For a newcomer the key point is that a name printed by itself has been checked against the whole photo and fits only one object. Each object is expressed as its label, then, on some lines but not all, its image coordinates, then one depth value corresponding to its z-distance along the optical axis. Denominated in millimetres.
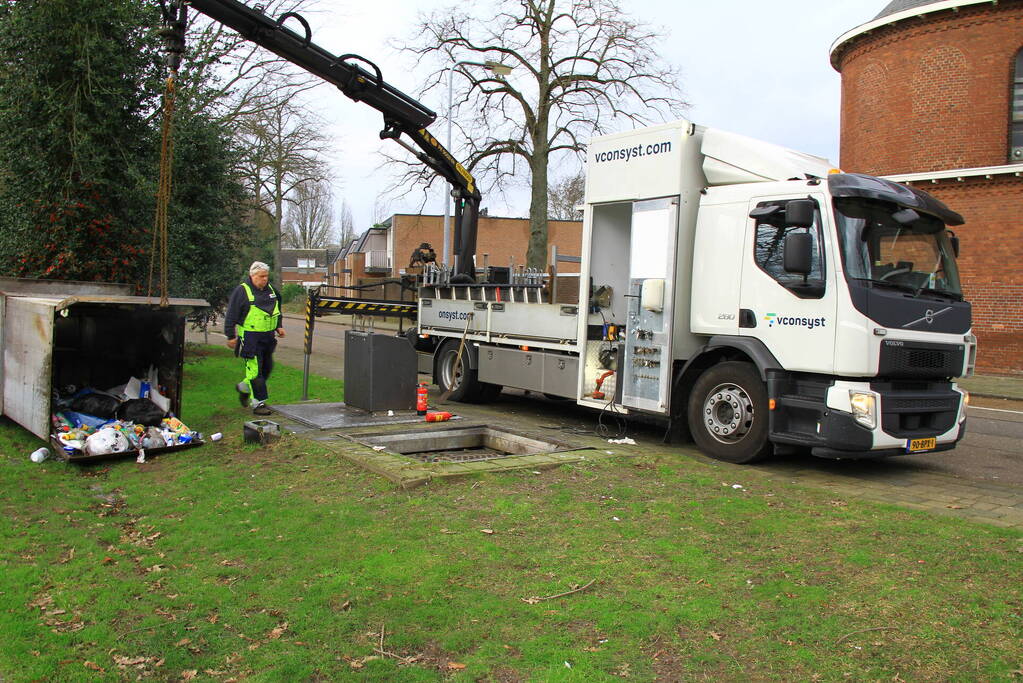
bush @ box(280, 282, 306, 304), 58031
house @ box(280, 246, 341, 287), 83250
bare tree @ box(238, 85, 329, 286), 28078
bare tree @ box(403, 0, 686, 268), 27922
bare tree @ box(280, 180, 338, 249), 71806
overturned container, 8070
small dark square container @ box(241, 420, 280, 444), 8312
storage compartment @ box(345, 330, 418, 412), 9594
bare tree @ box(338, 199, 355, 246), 88962
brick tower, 21188
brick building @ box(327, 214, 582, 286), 51562
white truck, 7285
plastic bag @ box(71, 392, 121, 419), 8523
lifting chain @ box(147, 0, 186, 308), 8386
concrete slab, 8875
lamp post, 26719
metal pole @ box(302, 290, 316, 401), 11102
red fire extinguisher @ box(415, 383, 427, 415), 9730
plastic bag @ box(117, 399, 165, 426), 8469
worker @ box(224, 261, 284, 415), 9812
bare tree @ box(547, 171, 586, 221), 53550
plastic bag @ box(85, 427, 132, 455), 7746
